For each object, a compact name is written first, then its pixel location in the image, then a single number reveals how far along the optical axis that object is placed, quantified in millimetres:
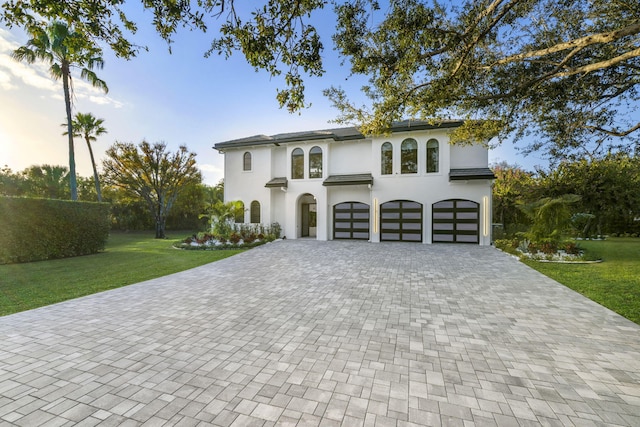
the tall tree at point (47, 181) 27250
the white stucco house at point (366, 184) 15547
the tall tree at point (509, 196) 20039
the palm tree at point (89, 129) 21547
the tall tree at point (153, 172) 21016
